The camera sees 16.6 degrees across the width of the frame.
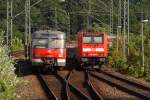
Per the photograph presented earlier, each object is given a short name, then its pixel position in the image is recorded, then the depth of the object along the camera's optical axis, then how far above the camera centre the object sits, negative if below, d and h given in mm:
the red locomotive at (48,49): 32000 -526
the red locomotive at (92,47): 36344 -466
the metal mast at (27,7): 45366 +2966
